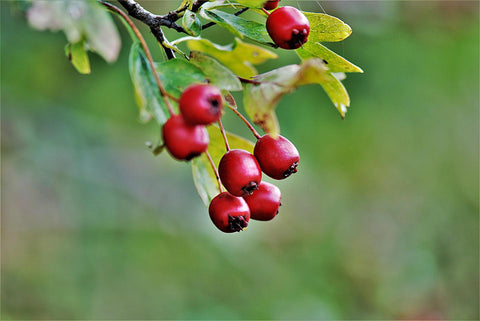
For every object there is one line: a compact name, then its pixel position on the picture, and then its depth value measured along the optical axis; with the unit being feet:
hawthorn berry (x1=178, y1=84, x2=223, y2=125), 1.24
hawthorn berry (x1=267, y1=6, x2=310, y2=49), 1.32
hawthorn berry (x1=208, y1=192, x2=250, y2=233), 1.34
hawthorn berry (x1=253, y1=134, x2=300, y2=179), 1.34
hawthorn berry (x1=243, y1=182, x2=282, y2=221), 1.38
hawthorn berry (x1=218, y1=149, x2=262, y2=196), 1.32
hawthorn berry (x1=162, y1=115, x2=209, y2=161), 1.25
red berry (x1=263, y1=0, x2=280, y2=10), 1.36
